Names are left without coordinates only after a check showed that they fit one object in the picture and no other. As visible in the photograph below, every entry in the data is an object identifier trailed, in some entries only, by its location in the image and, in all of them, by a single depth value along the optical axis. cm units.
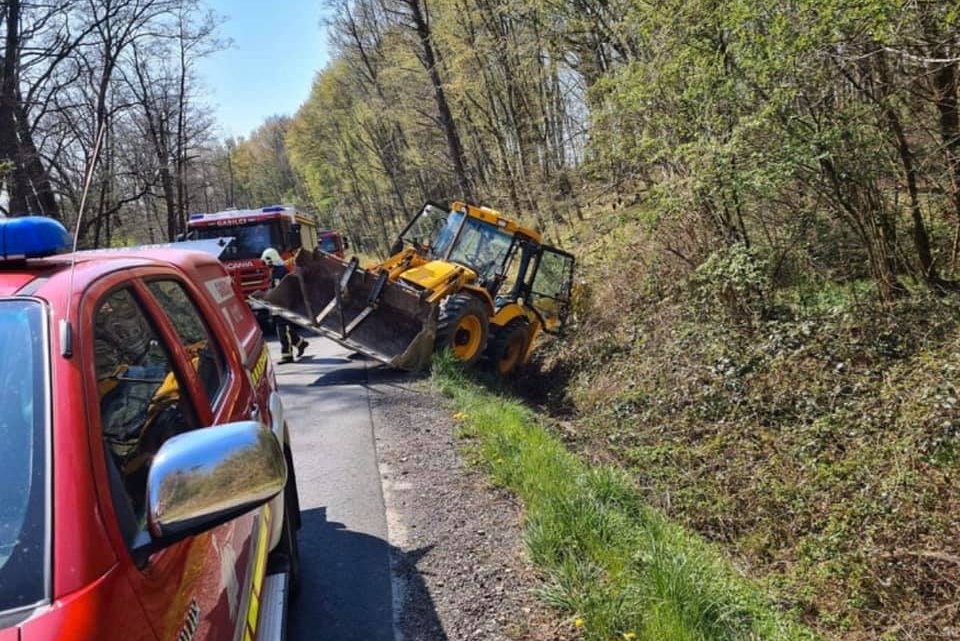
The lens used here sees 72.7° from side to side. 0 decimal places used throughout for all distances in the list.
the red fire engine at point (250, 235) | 1392
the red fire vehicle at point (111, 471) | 119
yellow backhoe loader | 900
